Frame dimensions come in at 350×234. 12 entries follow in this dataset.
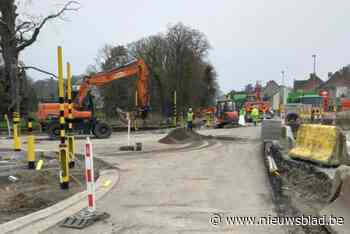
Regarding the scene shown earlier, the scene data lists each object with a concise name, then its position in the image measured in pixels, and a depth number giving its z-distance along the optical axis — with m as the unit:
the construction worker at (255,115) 38.38
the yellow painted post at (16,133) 13.65
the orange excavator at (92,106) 24.89
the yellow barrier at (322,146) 11.39
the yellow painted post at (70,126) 10.83
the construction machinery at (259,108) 46.41
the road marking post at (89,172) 6.50
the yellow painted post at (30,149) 11.03
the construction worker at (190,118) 30.44
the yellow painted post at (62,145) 8.65
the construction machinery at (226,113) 36.38
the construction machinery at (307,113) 34.91
